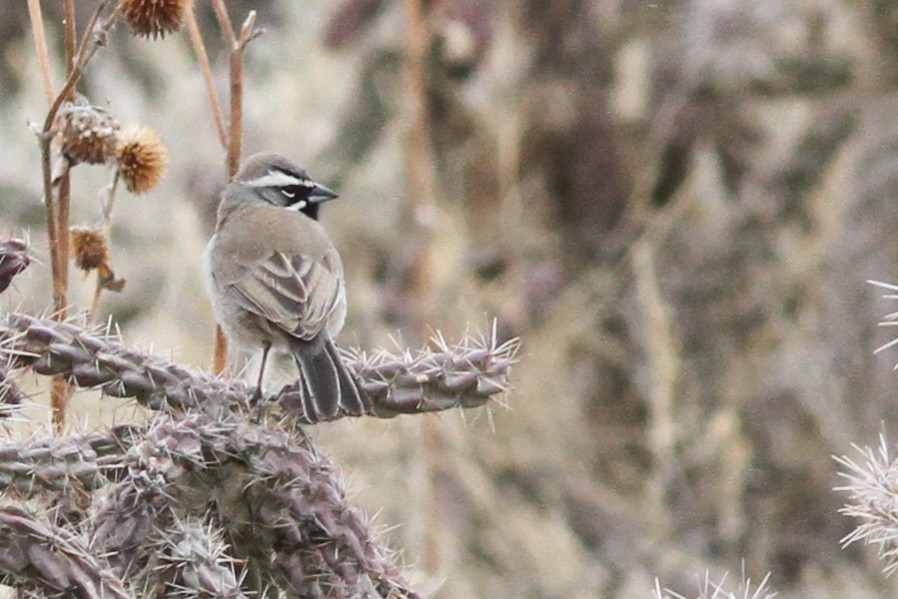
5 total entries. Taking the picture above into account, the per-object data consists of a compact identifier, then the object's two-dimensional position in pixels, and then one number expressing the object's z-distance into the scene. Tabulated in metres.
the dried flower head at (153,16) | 7.13
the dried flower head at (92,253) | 7.28
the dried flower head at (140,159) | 7.43
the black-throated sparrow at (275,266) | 8.67
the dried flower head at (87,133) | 6.86
